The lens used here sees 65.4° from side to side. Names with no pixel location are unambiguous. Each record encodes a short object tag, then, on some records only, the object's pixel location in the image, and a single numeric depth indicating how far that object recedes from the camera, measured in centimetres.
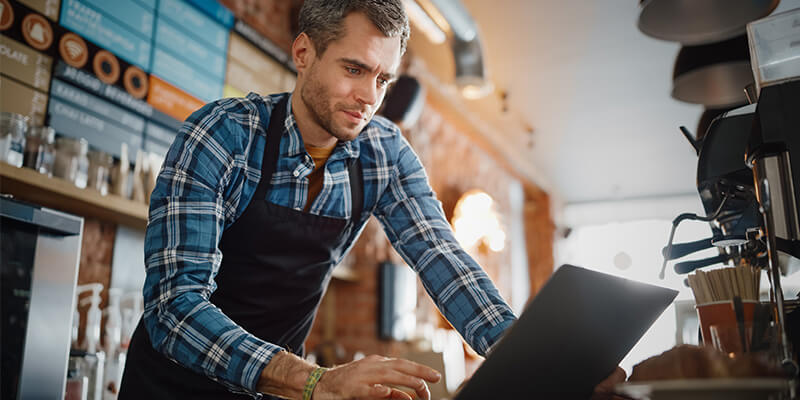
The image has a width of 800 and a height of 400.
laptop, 69
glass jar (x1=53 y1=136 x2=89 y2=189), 183
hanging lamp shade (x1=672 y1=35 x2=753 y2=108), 235
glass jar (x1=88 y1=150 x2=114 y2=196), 194
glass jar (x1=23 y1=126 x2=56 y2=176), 175
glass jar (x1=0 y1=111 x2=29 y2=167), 164
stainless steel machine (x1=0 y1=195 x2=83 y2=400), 138
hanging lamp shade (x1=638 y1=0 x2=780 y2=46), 196
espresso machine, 97
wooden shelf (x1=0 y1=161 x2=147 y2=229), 164
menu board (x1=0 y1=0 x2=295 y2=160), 189
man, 100
